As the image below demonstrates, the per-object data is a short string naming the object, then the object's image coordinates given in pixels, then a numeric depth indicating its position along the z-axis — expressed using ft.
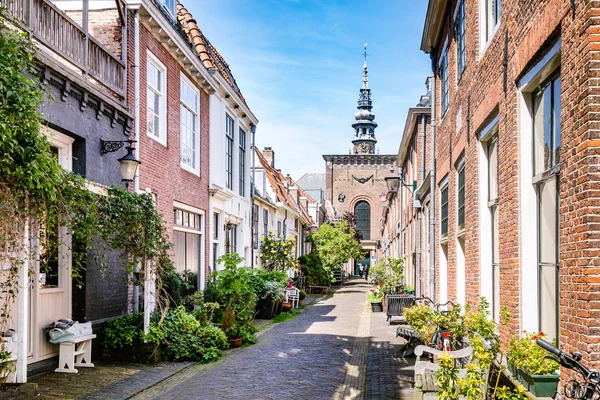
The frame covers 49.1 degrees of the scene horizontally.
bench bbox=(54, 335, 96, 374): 31.40
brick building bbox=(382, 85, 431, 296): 60.54
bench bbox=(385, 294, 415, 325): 58.95
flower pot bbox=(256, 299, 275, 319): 64.44
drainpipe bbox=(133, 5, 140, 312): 40.42
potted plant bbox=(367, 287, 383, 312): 75.46
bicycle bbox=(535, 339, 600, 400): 11.23
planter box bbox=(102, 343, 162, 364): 35.17
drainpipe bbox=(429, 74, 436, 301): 48.52
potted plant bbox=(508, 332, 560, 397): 16.78
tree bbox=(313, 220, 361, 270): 134.41
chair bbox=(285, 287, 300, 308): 78.07
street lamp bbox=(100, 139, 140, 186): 35.76
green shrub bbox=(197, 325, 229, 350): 38.63
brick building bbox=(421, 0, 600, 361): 15.01
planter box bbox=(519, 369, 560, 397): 16.75
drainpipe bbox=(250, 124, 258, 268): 76.02
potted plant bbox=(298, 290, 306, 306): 87.04
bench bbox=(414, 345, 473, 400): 23.76
